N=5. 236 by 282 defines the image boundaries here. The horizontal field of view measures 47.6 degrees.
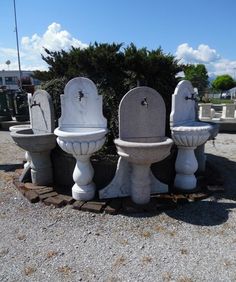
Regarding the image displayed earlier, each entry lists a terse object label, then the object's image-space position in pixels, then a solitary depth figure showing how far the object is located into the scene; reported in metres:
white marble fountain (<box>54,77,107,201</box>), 3.24
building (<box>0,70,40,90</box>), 56.84
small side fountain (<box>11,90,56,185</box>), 3.78
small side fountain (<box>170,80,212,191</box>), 3.61
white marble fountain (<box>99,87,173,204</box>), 3.36
